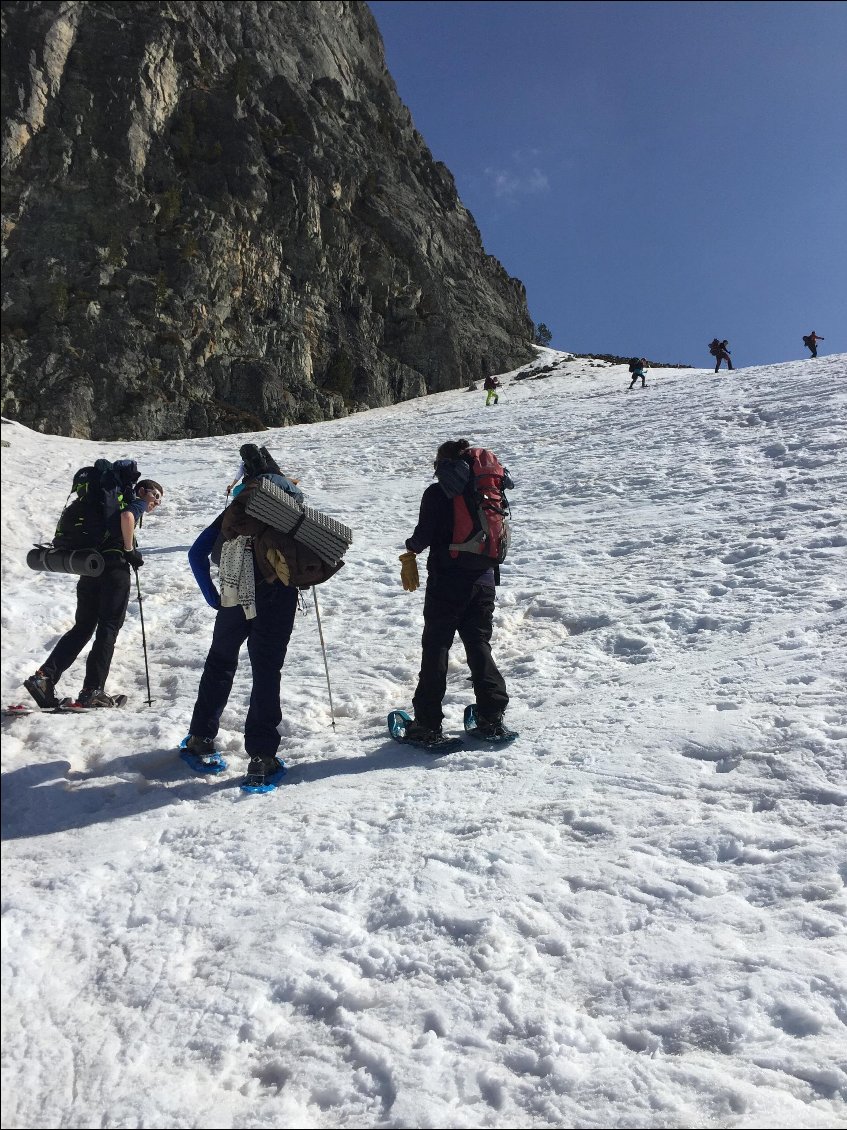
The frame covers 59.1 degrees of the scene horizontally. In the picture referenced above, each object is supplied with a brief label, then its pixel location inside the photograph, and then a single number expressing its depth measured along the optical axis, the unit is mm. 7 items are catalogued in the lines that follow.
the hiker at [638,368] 30781
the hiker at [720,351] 33438
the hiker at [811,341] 36094
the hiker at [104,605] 5078
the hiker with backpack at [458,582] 5305
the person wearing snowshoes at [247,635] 4539
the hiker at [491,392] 33953
